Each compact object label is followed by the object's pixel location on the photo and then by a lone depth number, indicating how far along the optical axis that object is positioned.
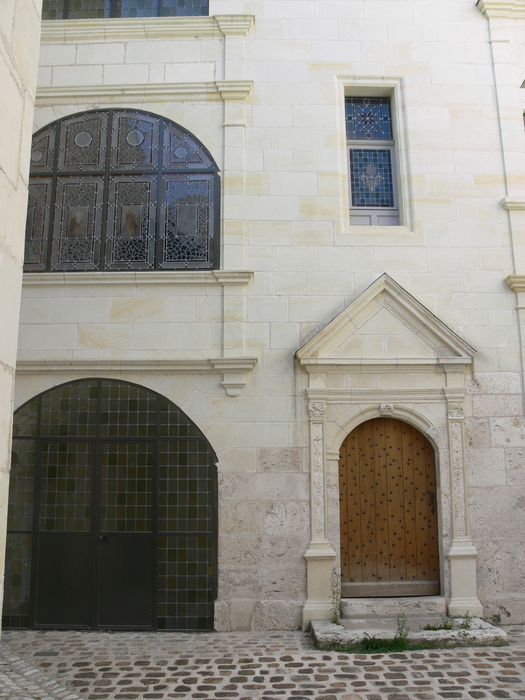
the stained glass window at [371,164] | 7.31
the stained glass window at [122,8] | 7.60
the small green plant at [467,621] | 5.88
